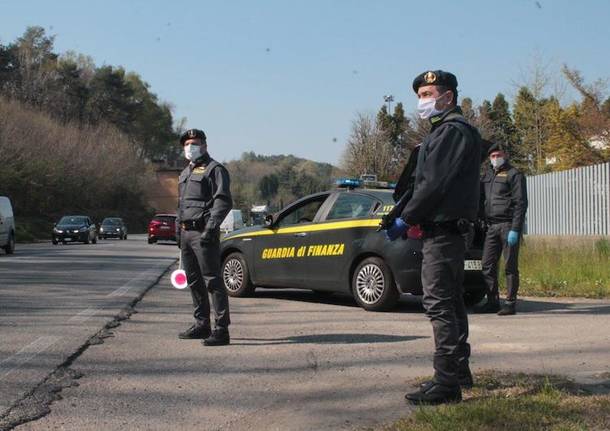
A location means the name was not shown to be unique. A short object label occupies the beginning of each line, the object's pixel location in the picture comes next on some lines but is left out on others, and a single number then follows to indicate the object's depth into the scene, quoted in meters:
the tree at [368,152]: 34.12
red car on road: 37.62
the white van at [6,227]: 21.94
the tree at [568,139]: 31.08
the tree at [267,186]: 110.69
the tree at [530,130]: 34.01
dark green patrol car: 8.99
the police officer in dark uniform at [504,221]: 8.74
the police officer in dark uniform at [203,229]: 6.69
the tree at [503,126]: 40.84
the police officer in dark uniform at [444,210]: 4.51
